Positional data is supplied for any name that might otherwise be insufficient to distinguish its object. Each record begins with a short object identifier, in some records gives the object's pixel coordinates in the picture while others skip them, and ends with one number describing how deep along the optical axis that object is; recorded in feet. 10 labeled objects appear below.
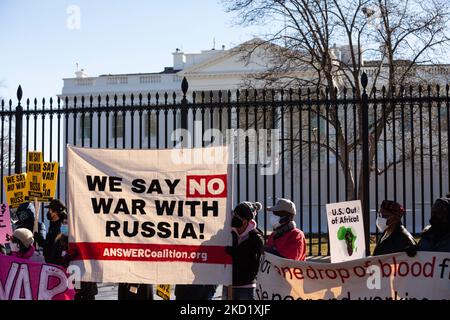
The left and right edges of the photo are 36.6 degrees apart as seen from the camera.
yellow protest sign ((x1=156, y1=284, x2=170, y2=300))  25.02
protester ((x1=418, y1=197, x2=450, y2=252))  21.42
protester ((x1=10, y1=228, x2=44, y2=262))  23.31
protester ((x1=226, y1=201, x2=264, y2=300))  22.20
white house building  126.41
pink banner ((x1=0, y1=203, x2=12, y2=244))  31.37
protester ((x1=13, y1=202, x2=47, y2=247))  29.78
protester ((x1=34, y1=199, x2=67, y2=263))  25.00
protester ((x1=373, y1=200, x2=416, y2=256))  21.99
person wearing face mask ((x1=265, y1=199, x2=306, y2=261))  22.66
